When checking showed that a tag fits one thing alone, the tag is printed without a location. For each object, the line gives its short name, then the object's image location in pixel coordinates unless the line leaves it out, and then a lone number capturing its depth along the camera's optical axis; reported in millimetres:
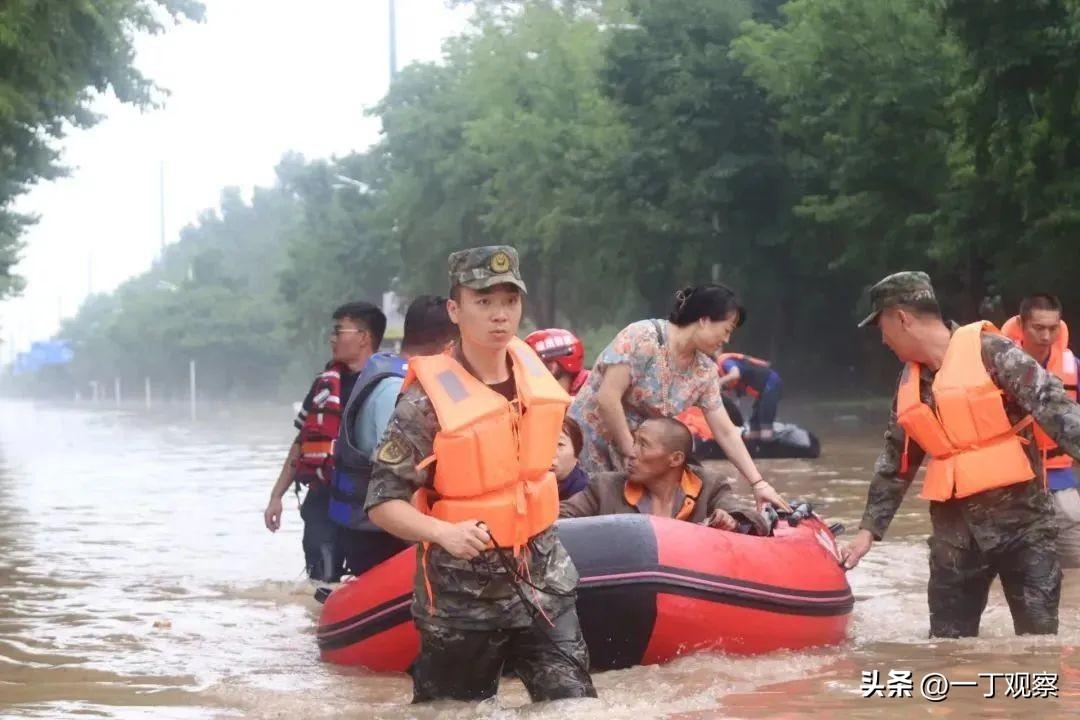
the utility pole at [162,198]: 144000
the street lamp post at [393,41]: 60644
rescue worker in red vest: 10211
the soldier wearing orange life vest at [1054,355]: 10219
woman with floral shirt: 8719
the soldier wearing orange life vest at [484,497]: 5723
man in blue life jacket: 8086
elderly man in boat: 8328
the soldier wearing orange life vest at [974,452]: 7289
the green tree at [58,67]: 22484
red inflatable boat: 7656
